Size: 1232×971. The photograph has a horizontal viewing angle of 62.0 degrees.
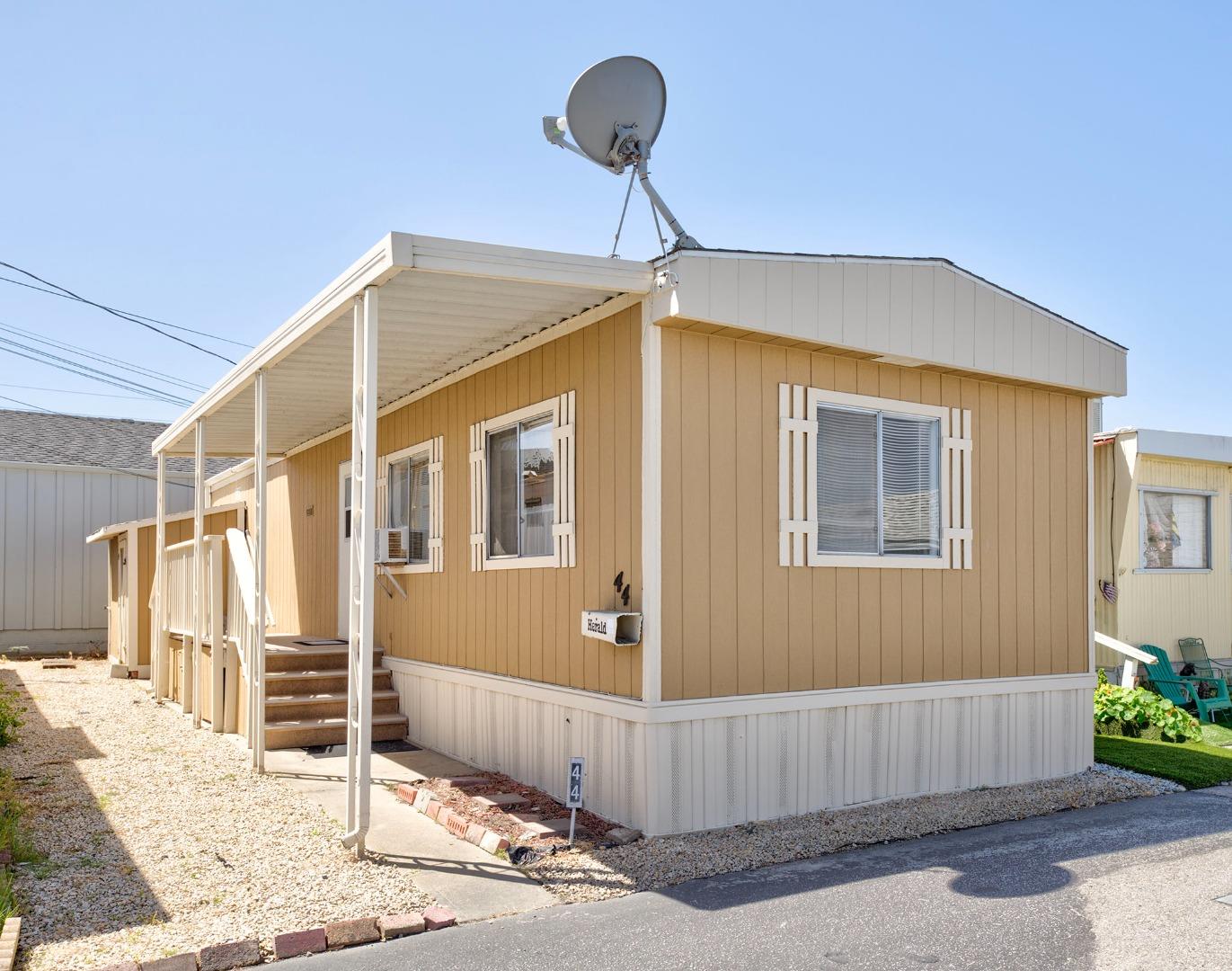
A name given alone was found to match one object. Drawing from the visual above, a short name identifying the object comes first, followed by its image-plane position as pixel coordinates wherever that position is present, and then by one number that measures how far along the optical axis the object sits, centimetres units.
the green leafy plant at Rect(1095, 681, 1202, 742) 882
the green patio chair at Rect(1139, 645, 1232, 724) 1005
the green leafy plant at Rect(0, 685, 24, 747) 750
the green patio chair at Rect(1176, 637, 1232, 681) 1090
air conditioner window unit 897
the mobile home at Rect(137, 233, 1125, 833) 557
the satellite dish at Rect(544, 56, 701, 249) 611
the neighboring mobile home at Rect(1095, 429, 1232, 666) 1056
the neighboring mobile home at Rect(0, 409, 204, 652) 1684
